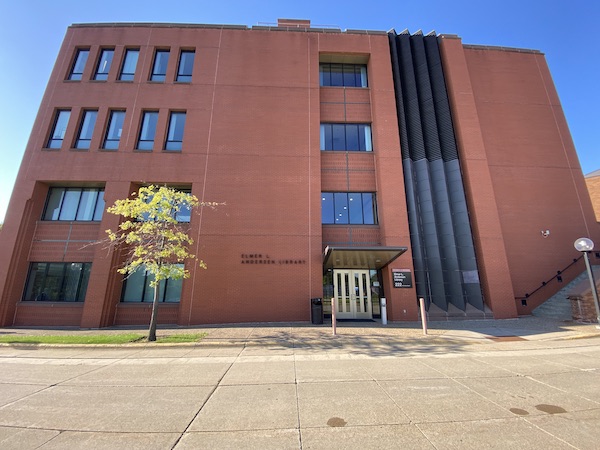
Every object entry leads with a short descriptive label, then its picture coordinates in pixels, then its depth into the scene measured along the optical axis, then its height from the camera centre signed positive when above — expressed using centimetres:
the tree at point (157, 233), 1021 +246
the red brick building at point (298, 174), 1447 +741
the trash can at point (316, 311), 1340 -75
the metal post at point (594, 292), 1116 +21
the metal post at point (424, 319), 1042 -90
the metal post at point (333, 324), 1071 -112
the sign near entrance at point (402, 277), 1447 +102
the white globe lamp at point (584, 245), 1148 +226
